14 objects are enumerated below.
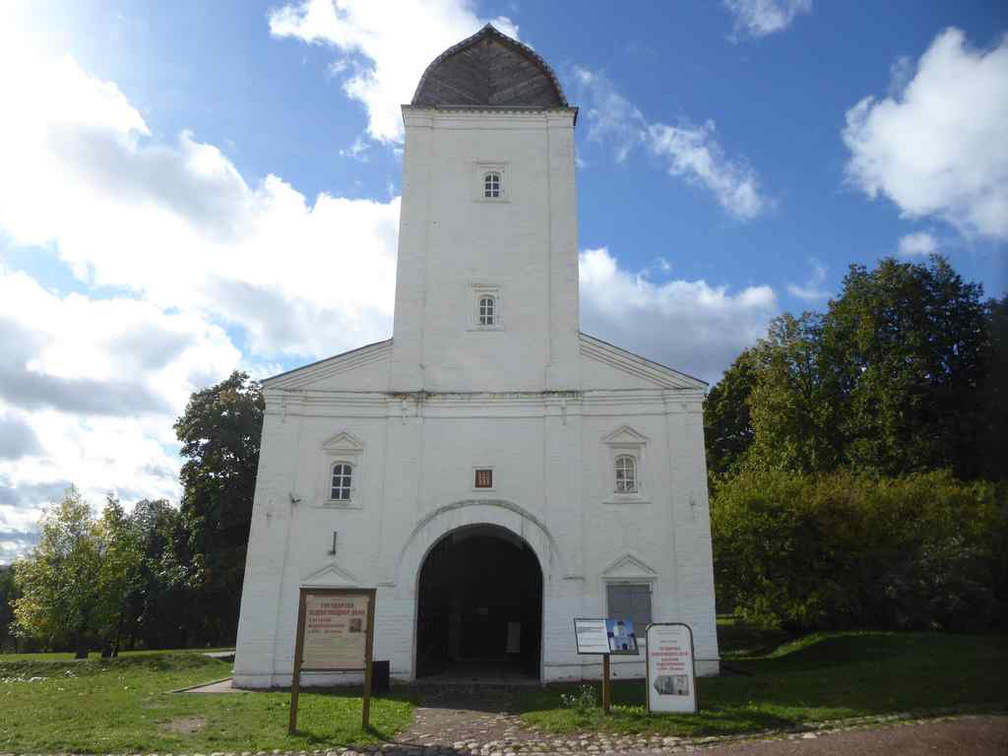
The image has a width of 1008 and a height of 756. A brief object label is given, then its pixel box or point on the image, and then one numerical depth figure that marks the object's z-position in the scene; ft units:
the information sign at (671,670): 40.63
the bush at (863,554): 64.54
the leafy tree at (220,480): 104.73
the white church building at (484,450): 58.13
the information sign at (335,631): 41.04
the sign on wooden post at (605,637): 43.57
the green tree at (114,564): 92.07
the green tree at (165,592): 111.34
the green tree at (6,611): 197.47
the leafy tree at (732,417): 129.80
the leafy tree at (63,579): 89.97
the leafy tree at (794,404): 103.09
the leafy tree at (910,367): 90.68
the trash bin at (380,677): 53.06
